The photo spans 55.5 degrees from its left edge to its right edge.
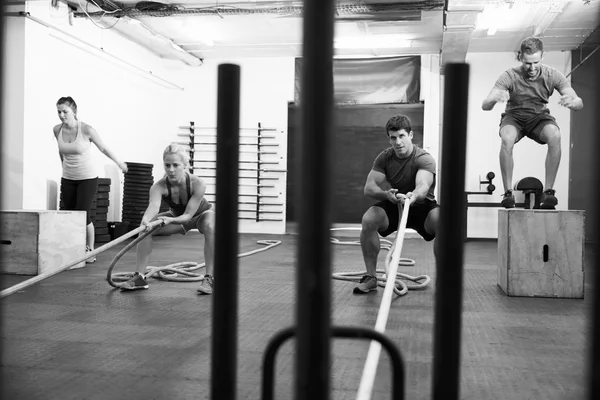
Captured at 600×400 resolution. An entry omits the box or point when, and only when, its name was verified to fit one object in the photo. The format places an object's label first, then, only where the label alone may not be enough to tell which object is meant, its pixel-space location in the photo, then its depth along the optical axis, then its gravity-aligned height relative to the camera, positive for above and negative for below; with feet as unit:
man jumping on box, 14.17 +2.36
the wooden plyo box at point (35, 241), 15.23 -1.44
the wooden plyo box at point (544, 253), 12.67 -1.21
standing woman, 17.21 +0.82
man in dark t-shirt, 12.85 +0.13
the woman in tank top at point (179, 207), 12.96 -0.39
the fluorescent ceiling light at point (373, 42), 29.09 +8.01
